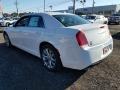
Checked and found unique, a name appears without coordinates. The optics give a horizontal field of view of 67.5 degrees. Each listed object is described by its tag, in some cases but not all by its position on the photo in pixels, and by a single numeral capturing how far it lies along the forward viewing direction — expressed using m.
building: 36.48
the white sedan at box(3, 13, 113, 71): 2.01
